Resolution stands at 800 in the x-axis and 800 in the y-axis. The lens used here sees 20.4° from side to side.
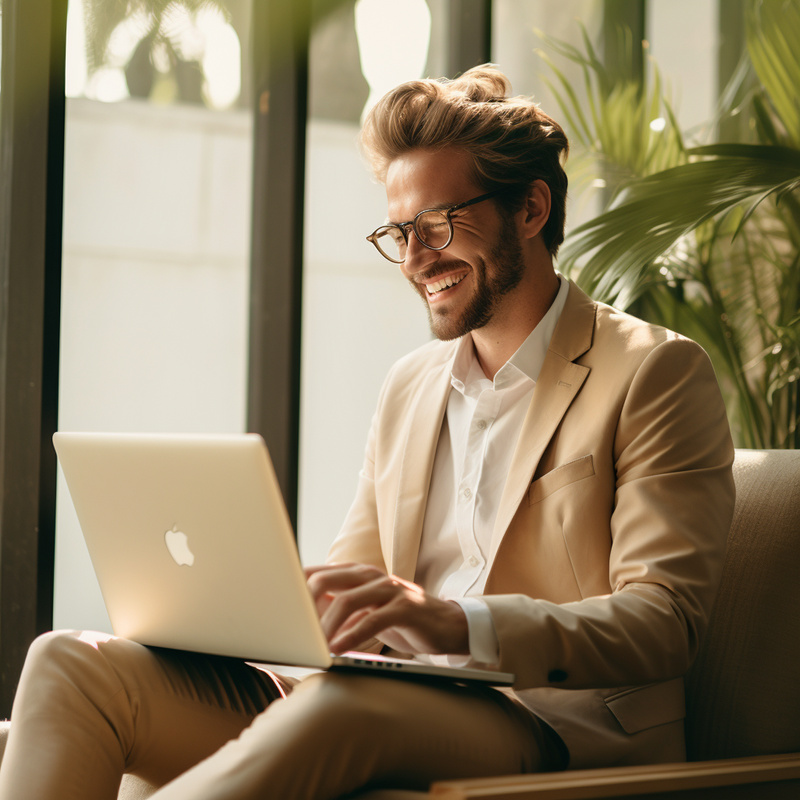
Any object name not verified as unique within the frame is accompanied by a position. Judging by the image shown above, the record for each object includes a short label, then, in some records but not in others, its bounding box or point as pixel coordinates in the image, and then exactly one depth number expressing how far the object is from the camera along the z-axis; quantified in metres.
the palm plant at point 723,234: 2.90
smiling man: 2.25
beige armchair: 2.42
